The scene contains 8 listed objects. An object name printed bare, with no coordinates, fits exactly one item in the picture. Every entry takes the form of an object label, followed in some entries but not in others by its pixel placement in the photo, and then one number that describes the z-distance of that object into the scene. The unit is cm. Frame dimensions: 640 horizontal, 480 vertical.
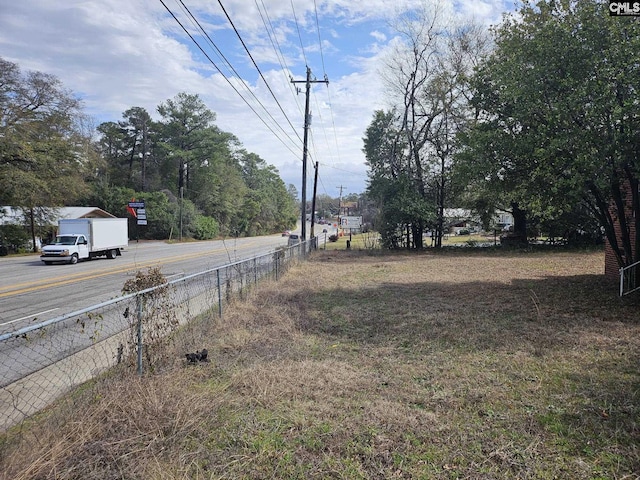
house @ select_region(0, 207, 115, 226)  3050
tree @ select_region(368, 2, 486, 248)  2805
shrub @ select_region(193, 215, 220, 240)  5315
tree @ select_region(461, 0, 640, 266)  806
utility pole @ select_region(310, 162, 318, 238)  3307
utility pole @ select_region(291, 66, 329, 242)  2308
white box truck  2092
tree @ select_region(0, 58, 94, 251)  2575
